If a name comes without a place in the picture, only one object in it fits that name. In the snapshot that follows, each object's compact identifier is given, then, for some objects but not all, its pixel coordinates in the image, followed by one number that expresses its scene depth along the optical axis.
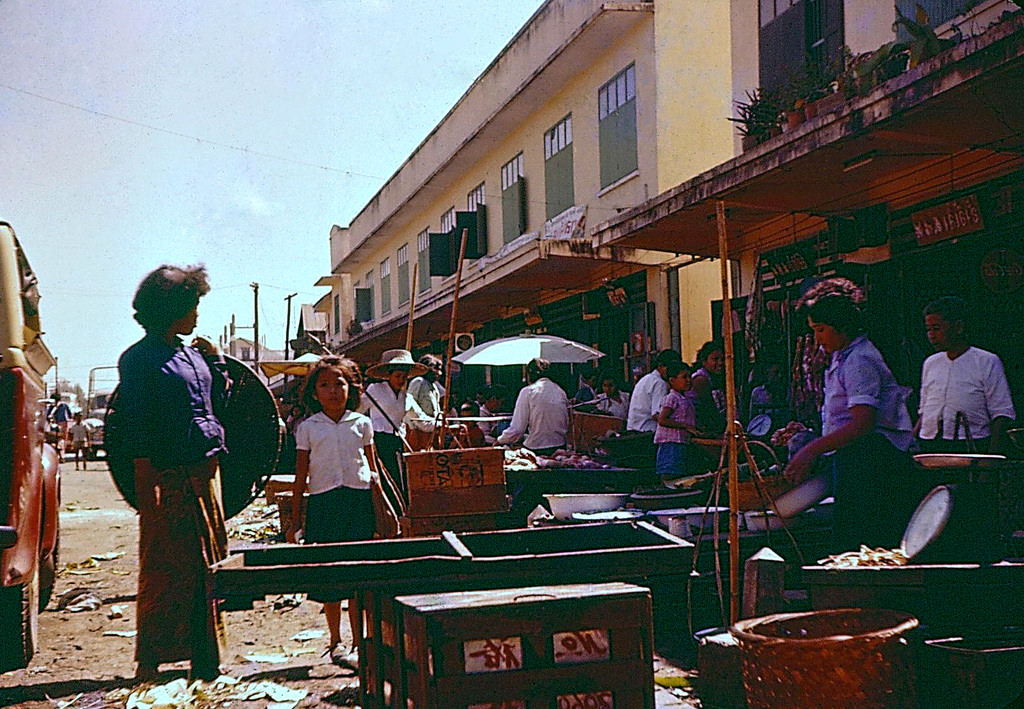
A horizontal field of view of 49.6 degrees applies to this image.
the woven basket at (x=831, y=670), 3.82
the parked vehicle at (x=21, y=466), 5.61
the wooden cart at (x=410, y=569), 3.78
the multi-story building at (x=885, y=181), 7.70
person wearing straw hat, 10.69
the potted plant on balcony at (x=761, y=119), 11.08
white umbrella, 15.00
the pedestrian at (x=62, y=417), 28.13
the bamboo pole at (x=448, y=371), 8.84
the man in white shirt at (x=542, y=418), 11.41
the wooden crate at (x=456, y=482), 7.28
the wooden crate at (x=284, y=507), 11.23
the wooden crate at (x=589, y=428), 12.31
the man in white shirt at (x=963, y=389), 7.16
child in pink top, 9.48
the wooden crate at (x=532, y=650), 3.33
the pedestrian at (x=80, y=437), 32.31
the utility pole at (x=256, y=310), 27.35
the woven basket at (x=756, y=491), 6.54
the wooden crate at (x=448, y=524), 7.23
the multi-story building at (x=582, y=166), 16.50
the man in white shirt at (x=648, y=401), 10.96
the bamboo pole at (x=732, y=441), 5.28
